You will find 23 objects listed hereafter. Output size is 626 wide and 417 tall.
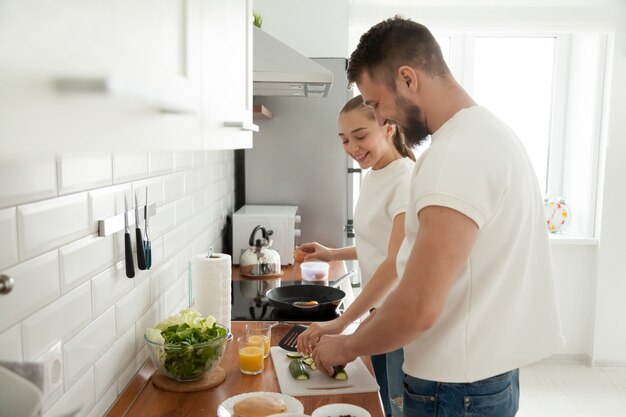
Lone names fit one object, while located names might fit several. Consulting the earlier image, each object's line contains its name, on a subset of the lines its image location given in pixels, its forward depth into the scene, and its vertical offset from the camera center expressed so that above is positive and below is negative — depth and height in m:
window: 4.05 +0.41
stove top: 1.97 -0.60
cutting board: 1.39 -0.60
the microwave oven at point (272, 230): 2.88 -0.43
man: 1.09 -0.22
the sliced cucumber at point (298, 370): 1.45 -0.58
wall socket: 0.94 -0.39
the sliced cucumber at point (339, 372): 1.45 -0.58
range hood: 1.68 +0.25
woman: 1.75 -0.20
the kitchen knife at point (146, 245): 1.42 -0.26
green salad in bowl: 1.36 -0.49
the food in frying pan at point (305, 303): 1.97 -0.56
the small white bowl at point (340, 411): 1.24 -0.59
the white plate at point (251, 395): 1.25 -0.59
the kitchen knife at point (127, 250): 1.32 -0.25
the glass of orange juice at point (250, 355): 1.49 -0.55
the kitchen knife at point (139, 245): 1.37 -0.25
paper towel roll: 1.75 -0.44
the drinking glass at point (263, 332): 1.56 -0.52
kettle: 2.58 -0.52
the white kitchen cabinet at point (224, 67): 0.82 +0.14
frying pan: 1.98 -0.56
